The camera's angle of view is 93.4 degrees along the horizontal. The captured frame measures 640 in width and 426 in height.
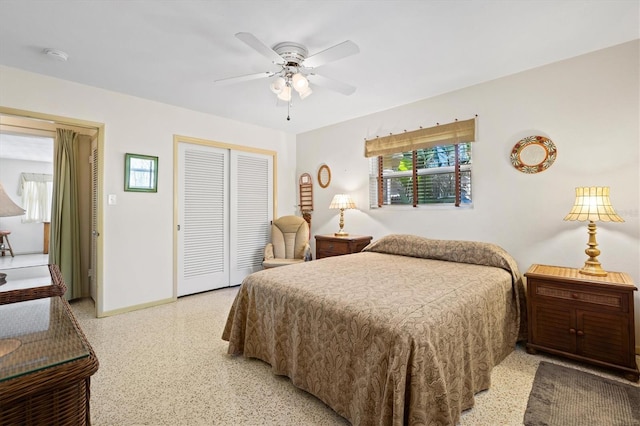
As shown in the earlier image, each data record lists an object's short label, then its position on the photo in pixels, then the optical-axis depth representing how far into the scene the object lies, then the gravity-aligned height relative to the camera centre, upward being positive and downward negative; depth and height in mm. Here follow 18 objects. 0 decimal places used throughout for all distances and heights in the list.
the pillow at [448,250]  2621 -352
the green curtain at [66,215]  3697 +2
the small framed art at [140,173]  3463 +500
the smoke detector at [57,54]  2461 +1338
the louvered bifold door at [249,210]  4520 +79
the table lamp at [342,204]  4105 +148
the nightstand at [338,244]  3842 -388
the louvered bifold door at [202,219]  3998 -52
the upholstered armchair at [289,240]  4453 -382
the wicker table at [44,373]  681 -377
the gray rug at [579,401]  1678 -1131
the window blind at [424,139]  3207 +897
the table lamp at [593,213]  2234 +11
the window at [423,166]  3293 +585
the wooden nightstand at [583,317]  2059 -751
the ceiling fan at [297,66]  2010 +1088
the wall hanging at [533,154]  2723 +562
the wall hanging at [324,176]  4652 +612
